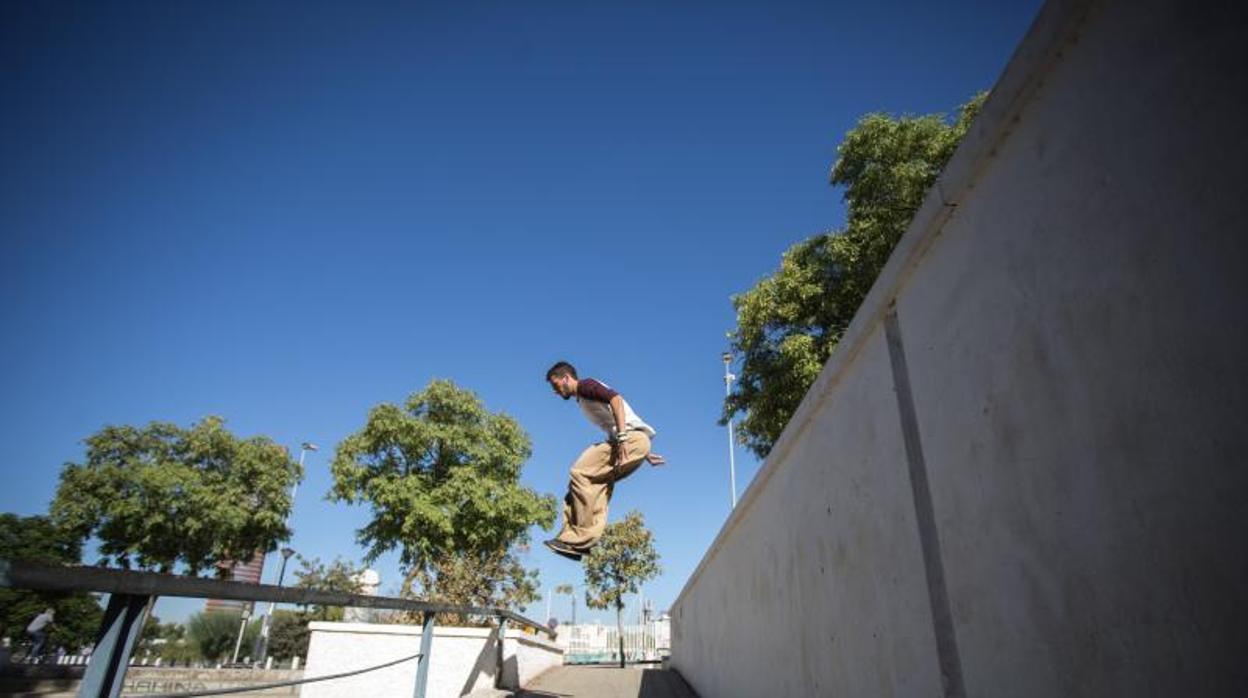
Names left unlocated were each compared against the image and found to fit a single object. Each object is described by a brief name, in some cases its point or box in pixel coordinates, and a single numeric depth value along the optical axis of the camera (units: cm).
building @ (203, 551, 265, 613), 2826
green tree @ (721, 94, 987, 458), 1184
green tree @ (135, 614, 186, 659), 4392
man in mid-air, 517
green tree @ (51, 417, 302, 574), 2377
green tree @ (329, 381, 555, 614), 1948
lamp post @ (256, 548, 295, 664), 2763
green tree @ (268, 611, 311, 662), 4562
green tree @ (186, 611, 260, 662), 4766
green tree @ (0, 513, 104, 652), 2394
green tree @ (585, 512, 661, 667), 2584
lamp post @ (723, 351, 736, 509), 2296
